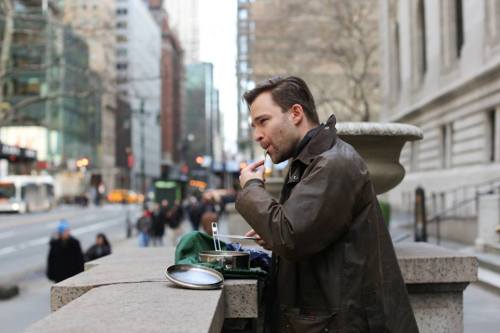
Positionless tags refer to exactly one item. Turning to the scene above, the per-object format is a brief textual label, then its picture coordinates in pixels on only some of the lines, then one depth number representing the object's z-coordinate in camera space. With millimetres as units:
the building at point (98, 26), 19797
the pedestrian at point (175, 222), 24281
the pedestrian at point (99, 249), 13039
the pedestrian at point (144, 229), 22906
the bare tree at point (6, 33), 17562
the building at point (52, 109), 19200
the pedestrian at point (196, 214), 26047
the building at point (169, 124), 140125
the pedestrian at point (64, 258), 12266
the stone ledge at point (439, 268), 4215
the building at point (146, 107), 83038
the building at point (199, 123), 139375
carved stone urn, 5039
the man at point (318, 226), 2336
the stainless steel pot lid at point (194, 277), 2807
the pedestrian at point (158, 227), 23719
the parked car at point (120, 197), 90188
